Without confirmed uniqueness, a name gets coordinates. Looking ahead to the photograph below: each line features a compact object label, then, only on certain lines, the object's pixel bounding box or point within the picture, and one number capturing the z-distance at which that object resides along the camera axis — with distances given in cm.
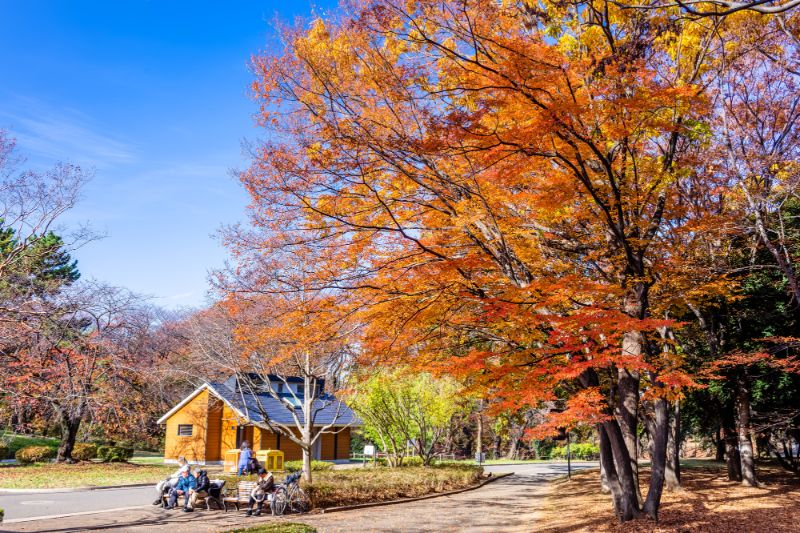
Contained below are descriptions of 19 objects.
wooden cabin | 3097
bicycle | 1377
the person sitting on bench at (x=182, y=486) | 1380
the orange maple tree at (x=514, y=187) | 841
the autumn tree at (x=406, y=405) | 2158
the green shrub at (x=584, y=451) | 4046
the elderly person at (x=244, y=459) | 1842
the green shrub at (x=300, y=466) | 2623
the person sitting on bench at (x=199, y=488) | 1362
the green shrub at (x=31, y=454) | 2595
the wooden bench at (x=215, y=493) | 1412
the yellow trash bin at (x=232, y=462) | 2438
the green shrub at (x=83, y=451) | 2692
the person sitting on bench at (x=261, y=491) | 1362
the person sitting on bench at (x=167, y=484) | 1402
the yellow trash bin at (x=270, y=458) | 2674
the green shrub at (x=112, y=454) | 2775
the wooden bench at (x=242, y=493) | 1384
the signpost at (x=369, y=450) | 3228
